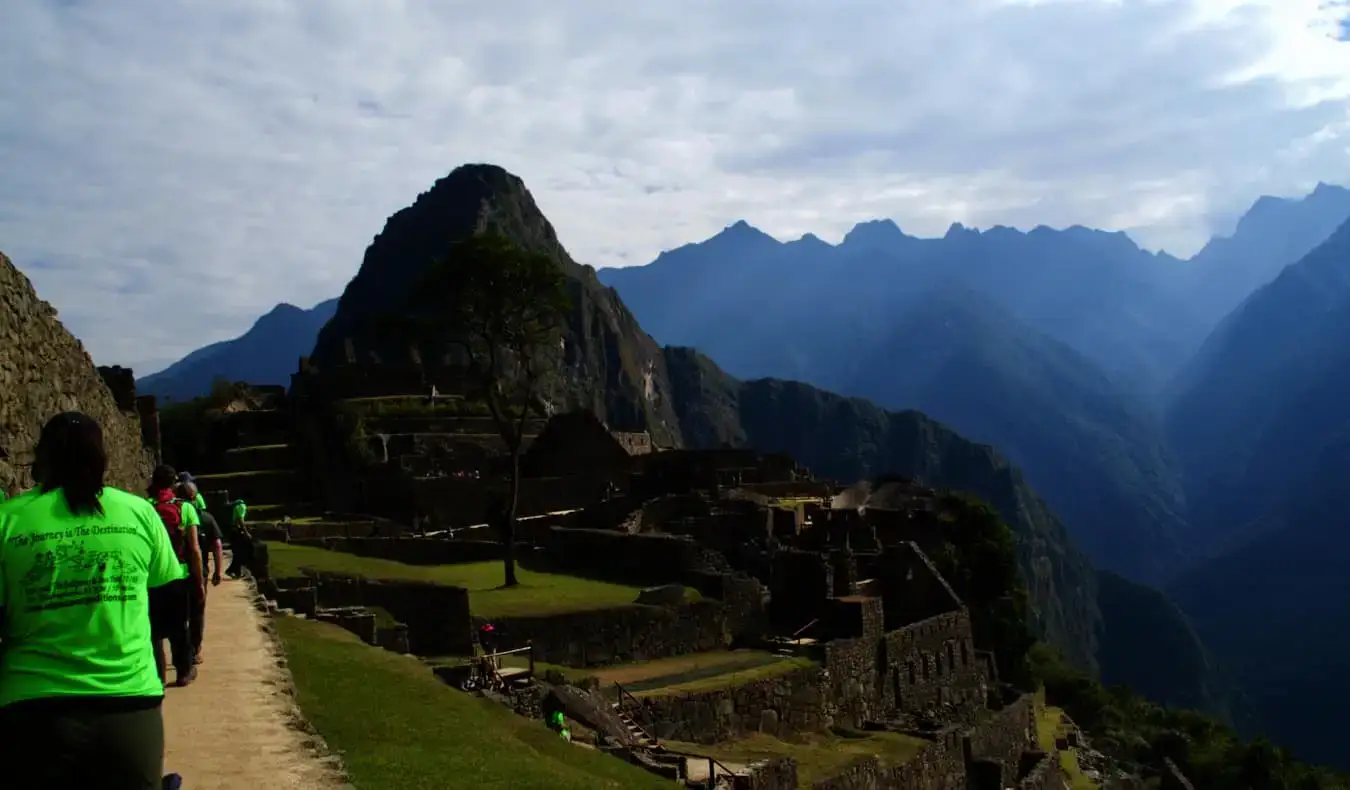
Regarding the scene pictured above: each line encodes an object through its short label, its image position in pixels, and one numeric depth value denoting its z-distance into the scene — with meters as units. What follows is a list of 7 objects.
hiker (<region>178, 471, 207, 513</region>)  12.31
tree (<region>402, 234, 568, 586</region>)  30.36
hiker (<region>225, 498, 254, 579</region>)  17.45
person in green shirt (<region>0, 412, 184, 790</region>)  4.36
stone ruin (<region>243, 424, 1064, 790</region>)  19.69
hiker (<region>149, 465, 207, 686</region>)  7.23
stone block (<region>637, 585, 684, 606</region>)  24.80
